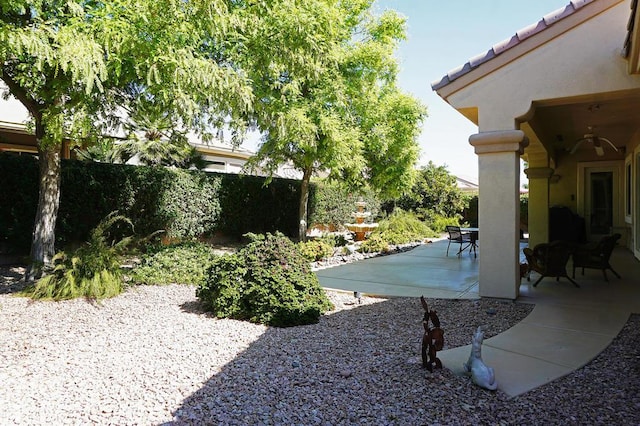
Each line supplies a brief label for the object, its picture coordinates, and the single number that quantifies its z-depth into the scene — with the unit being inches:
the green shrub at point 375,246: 516.4
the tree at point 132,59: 179.8
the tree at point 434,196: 833.5
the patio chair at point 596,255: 289.4
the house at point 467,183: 1039.0
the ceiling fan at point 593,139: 334.3
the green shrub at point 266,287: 206.4
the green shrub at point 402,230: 606.9
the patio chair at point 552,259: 274.1
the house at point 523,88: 222.1
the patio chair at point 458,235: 462.3
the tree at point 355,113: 400.2
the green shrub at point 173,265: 294.0
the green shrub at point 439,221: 787.5
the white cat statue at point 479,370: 129.3
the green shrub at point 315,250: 442.0
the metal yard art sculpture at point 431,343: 132.4
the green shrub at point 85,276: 237.8
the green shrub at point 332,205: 689.6
